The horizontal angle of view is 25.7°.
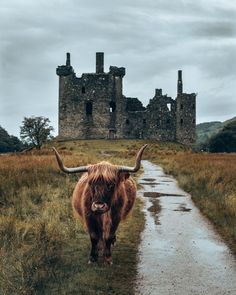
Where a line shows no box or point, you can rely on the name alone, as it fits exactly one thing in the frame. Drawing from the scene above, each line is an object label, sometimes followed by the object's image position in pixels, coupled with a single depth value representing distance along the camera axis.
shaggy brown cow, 7.04
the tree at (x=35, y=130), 53.97
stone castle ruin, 62.12
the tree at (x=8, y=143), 70.77
